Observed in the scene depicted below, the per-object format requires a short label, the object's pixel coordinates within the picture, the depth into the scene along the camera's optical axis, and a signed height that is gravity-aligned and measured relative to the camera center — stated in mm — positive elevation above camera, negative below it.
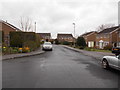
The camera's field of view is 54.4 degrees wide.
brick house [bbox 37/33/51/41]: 94156 +5858
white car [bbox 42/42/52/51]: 21609 -904
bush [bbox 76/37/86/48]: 31159 -1
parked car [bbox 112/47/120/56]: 11995 -859
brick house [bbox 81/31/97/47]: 49656 +1704
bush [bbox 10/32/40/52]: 18914 +519
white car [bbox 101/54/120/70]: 6111 -1139
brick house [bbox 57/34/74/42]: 90706 +3933
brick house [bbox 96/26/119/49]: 34062 +1333
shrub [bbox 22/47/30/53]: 15763 -1003
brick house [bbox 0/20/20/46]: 29522 +4048
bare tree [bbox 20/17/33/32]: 39888 +5428
